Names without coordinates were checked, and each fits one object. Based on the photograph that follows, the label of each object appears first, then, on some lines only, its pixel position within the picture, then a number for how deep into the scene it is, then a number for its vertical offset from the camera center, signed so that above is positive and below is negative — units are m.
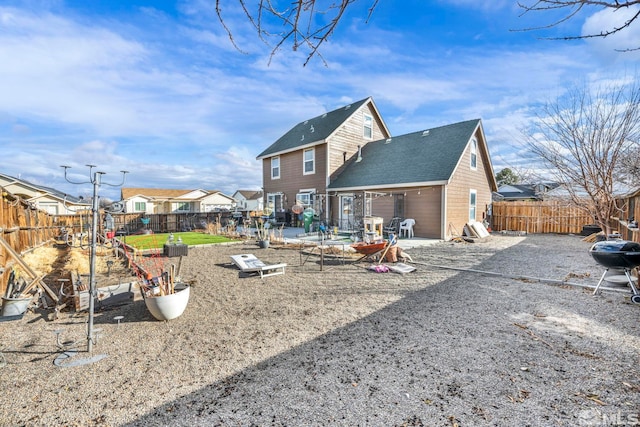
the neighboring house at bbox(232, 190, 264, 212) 63.56 +4.83
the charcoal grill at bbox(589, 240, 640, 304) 5.00 -0.71
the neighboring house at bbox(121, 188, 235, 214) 41.88 +2.36
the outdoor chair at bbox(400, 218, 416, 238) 14.95 -0.61
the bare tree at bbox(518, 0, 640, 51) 1.42 +1.12
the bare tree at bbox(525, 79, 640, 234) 6.56 +1.81
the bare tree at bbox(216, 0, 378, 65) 1.82 +1.27
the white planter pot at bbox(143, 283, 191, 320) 4.30 -1.34
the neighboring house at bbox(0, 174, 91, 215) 12.86 +1.36
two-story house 14.46 +2.51
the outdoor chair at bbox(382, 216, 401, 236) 15.05 -0.57
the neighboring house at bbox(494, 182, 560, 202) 30.82 +2.77
